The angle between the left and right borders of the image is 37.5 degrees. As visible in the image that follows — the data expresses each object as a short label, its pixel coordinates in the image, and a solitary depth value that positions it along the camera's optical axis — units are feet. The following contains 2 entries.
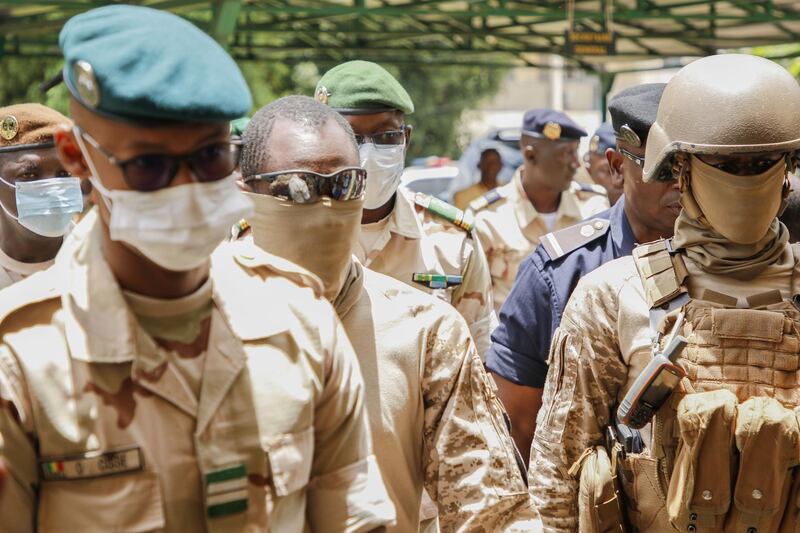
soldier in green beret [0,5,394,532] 6.71
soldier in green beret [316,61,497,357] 15.38
